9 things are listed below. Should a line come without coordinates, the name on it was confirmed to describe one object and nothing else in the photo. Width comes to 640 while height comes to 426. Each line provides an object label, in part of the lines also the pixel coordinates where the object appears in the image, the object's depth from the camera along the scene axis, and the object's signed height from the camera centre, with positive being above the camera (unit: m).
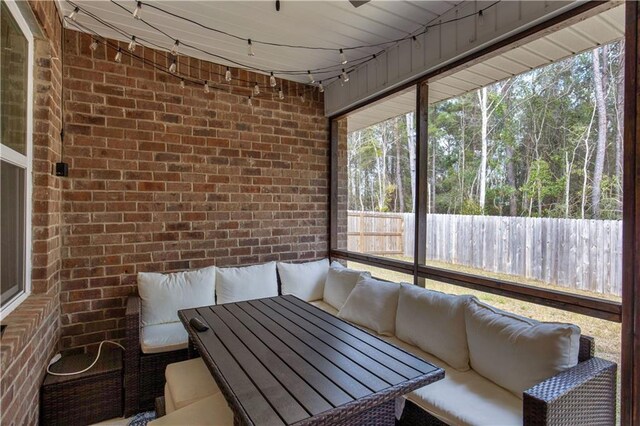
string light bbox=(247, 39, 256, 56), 2.77 +1.43
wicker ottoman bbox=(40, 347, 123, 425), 2.12 -1.25
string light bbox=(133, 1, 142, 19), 2.14 +1.39
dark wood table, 1.20 -0.73
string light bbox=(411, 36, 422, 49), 2.70 +1.37
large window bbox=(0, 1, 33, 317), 1.70 +0.30
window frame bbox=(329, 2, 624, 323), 1.79 -0.44
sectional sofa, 1.51 -0.81
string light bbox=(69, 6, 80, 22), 2.29 +1.43
